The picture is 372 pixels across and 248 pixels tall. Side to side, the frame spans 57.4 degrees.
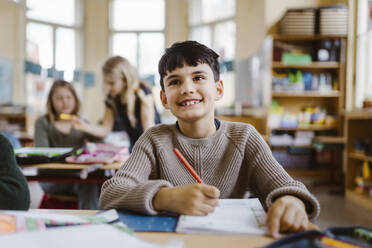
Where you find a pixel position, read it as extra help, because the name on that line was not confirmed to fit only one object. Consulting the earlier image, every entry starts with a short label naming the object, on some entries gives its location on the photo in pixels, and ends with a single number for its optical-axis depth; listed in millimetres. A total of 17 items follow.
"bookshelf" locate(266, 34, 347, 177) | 4555
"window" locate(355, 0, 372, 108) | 4273
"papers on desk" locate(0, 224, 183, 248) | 505
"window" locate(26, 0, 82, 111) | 6744
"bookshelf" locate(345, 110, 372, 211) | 3629
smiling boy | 1024
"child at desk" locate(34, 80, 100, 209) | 2303
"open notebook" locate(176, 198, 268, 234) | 640
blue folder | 666
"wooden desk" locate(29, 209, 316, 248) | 585
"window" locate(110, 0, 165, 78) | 7559
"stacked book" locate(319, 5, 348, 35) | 4405
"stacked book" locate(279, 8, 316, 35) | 4441
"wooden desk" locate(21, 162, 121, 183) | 1645
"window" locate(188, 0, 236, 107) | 6410
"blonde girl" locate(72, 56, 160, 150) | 2287
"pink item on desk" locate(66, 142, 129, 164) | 1753
